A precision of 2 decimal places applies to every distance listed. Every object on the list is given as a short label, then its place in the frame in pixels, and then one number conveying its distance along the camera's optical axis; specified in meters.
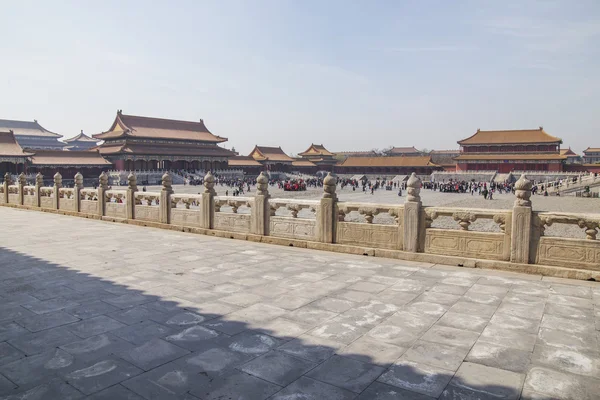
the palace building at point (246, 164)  65.94
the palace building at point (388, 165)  65.56
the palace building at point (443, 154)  107.22
